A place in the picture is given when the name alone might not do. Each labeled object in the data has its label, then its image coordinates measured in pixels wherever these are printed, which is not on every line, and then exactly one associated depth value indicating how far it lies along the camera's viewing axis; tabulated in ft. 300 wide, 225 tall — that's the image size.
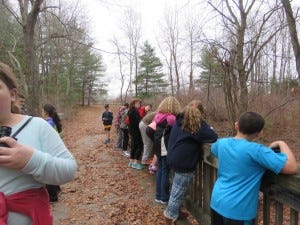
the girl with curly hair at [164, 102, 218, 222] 10.07
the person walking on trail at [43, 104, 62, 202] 15.67
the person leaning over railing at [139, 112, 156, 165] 18.11
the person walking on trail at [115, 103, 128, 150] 27.24
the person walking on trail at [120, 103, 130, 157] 24.67
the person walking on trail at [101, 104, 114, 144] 32.36
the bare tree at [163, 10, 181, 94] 95.45
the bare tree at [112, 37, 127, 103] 120.44
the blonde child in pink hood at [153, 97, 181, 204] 13.54
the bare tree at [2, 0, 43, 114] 18.64
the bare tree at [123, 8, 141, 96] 107.19
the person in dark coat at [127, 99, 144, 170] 20.60
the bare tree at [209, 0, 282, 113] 25.39
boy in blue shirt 6.58
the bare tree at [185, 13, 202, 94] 29.09
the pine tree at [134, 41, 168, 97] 110.20
